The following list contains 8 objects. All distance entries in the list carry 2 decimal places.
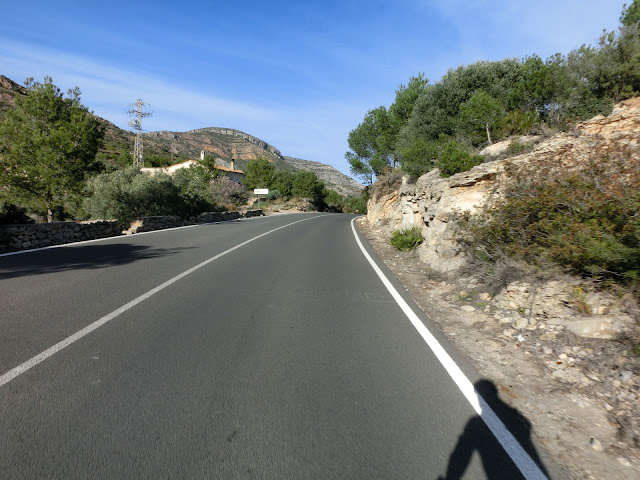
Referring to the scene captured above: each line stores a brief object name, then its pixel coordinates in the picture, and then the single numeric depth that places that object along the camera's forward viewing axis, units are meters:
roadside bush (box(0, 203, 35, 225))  12.03
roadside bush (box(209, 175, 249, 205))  44.98
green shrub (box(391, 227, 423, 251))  13.20
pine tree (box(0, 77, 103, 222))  28.41
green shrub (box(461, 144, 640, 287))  4.47
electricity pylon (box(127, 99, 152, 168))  53.24
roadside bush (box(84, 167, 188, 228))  22.45
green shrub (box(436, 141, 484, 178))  11.56
